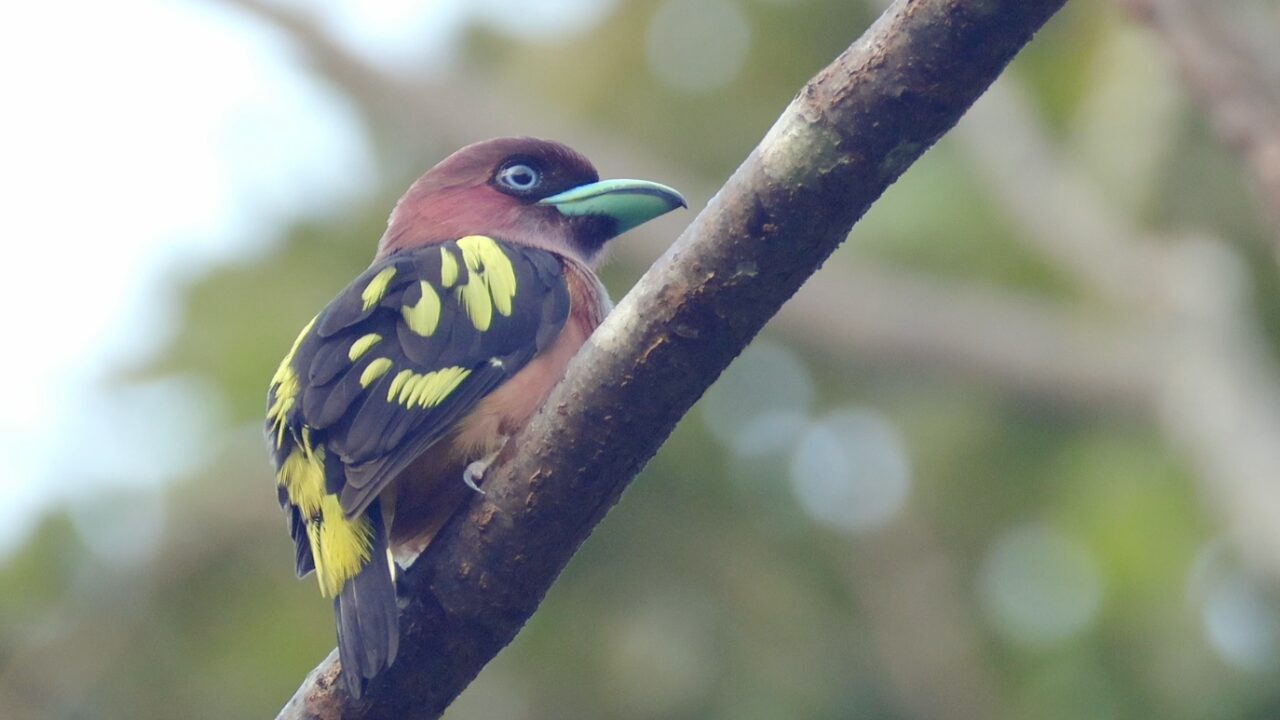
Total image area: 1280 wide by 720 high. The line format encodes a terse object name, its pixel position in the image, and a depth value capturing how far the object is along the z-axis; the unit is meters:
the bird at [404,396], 7.45
